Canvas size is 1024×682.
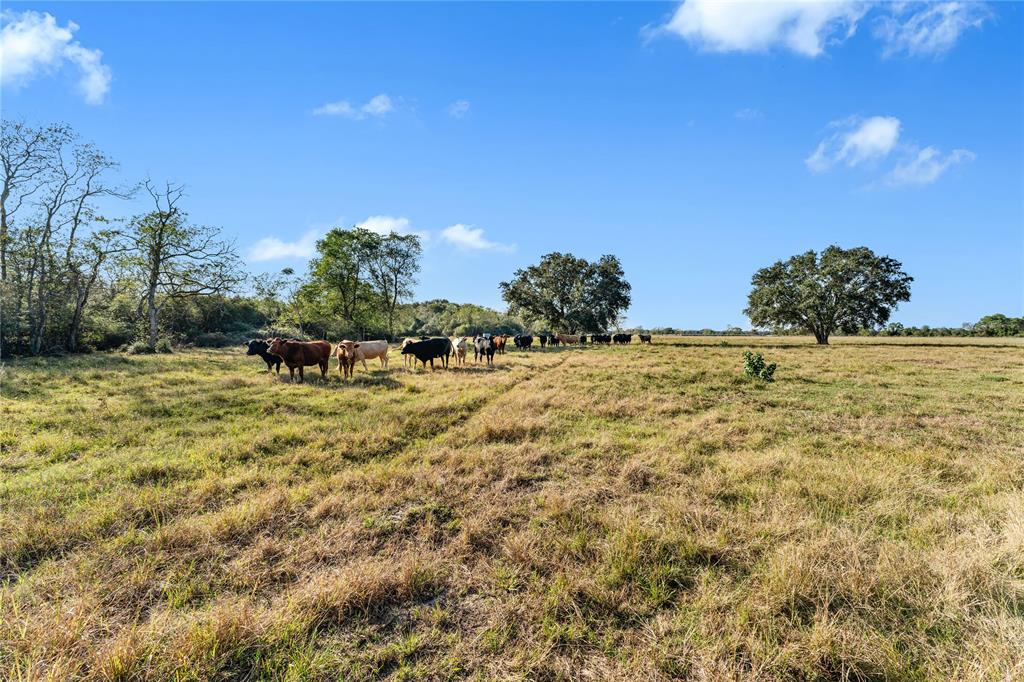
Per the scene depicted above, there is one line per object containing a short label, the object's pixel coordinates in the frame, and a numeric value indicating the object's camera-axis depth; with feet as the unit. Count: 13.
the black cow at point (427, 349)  61.31
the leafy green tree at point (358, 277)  129.39
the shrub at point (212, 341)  117.07
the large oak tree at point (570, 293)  158.92
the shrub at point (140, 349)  80.59
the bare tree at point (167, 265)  92.07
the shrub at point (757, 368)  49.59
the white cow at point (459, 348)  68.49
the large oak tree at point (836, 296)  143.13
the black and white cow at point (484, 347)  70.28
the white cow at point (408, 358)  63.22
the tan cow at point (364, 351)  51.59
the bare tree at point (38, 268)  72.28
